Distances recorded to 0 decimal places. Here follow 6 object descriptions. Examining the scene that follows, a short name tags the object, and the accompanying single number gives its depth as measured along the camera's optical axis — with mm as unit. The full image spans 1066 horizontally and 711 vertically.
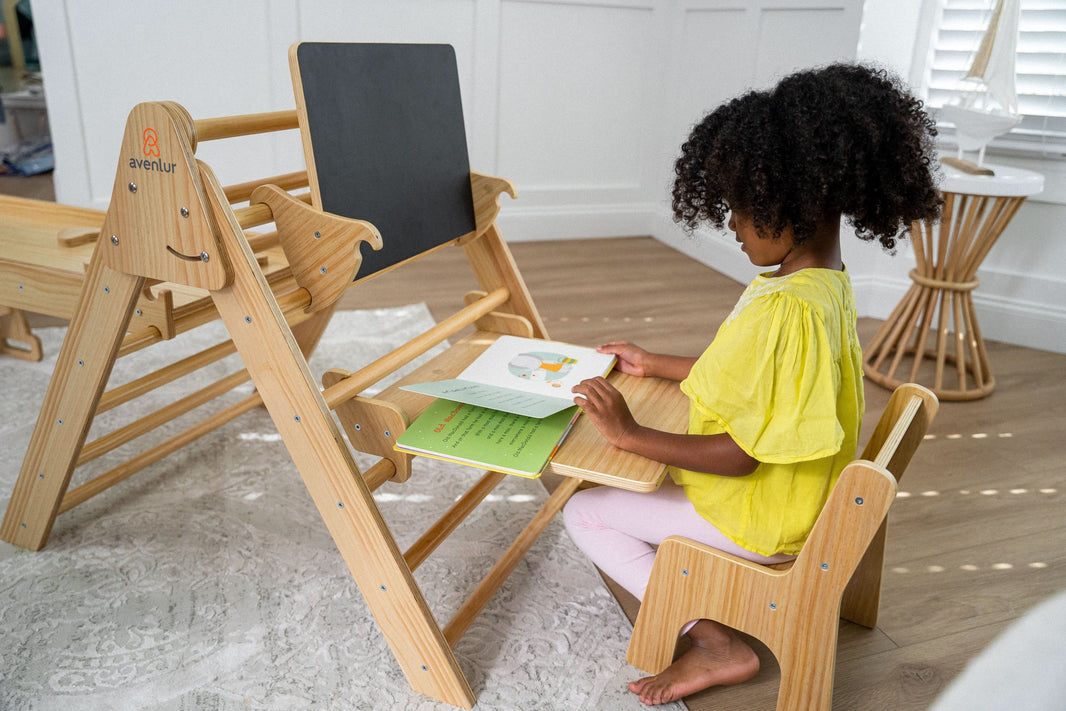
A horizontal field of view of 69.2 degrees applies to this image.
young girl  944
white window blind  2490
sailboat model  2162
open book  981
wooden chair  902
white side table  2146
